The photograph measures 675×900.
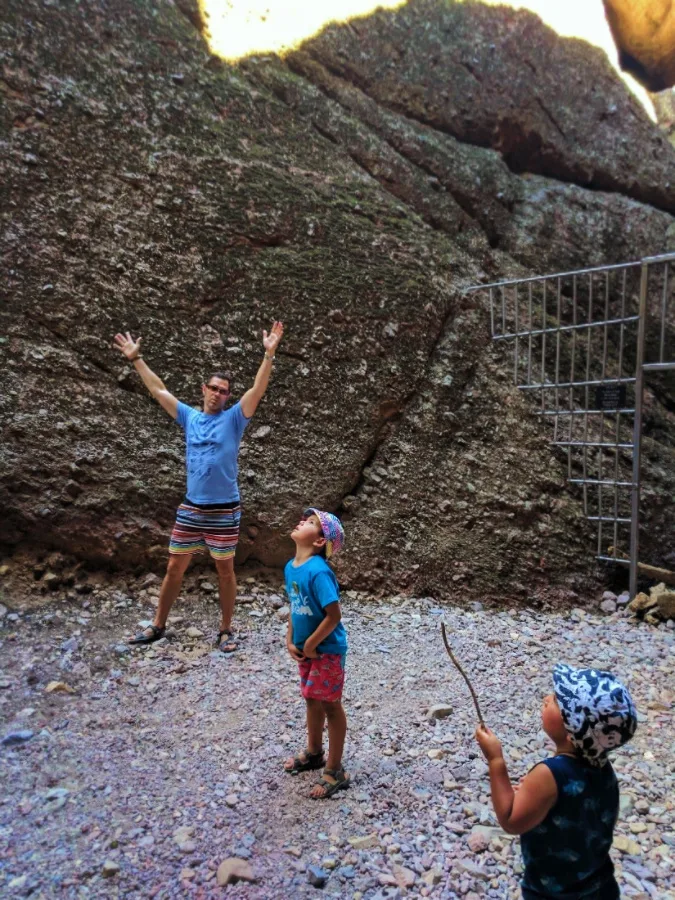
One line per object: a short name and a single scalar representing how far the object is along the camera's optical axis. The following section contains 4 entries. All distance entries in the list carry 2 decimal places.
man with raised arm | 3.75
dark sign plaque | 5.04
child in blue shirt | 2.36
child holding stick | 1.41
